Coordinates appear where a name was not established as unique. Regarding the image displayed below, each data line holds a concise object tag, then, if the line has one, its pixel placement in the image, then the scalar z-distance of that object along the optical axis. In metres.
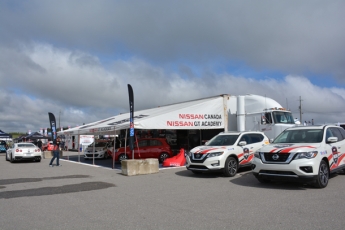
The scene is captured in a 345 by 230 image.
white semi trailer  15.51
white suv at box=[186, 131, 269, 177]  11.10
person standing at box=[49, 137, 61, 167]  16.90
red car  18.39
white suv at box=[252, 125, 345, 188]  8.33
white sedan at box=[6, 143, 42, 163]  20.03
